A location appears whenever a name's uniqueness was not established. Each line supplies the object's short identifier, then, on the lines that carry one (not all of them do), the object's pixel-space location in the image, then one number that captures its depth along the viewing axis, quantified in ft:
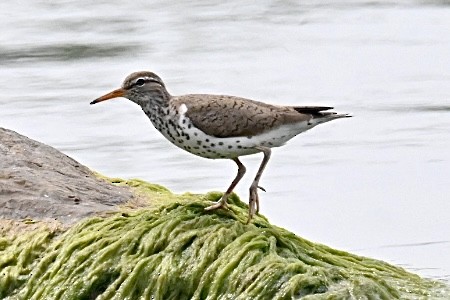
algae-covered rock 37.68
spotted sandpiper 40.75
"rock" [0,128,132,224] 42.70
